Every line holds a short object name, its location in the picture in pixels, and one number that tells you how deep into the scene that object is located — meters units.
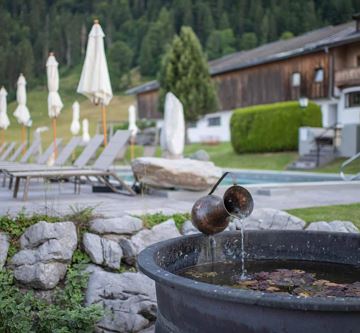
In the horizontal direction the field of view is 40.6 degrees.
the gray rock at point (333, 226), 5.27
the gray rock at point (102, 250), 4.45
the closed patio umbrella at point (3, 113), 13.04
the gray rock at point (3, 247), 4.16
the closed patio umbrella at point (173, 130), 8.28
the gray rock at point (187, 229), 5.01
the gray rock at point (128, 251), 4.61
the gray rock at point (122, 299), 4.05
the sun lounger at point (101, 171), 6.35
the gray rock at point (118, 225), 4.61
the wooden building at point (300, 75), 25.09
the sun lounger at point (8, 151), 13.07
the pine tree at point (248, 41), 50.16
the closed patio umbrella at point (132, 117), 20.44
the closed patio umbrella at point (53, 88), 10.41
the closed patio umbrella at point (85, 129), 22.22
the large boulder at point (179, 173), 7.18
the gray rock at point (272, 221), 5.27
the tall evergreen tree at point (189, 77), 27.19
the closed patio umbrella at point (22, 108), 11.09
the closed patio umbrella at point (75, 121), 19.59
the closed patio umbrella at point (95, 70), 9.11
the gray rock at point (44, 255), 4.15
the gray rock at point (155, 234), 4.67
